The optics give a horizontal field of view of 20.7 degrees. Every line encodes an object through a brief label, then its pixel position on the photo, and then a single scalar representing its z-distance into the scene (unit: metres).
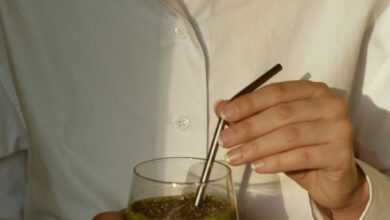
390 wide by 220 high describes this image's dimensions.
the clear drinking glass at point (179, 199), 0.81
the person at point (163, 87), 0.95
